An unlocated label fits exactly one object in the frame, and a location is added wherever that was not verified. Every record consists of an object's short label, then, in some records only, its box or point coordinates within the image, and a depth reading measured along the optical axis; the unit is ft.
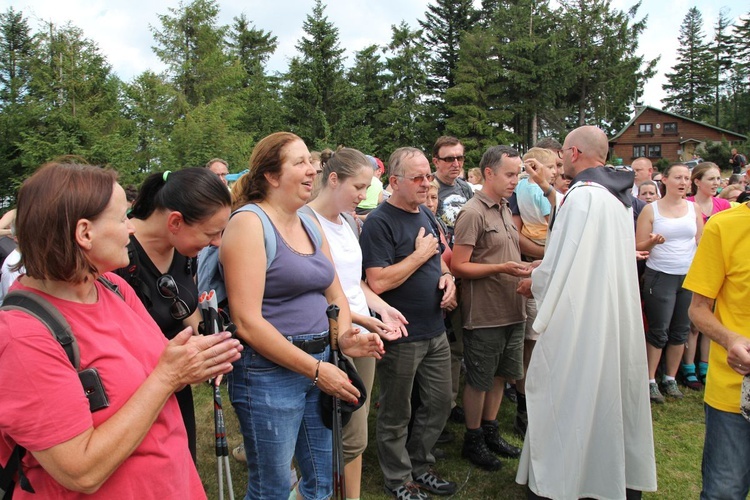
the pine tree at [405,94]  125.29
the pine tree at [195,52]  90.07
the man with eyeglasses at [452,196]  15.67
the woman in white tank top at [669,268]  17.58
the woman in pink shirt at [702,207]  19.22
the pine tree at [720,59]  214.69
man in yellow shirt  7.71
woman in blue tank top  7.45
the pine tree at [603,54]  132.26
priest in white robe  10.02
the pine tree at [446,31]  136.56
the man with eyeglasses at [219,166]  21.16
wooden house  158.71
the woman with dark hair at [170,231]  7.54
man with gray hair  11.47
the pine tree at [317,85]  107.14
